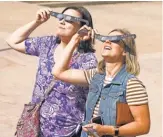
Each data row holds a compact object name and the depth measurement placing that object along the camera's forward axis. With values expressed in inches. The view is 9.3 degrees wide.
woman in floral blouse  289.0
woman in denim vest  243.2
